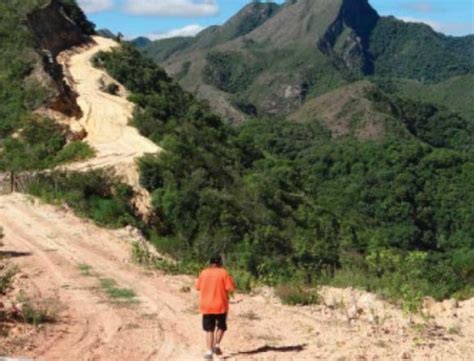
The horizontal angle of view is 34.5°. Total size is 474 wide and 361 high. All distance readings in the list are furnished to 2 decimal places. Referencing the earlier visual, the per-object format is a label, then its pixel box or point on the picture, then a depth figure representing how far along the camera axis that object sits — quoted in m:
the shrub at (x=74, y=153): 26.09
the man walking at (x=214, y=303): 9.41
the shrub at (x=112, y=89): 38.06
